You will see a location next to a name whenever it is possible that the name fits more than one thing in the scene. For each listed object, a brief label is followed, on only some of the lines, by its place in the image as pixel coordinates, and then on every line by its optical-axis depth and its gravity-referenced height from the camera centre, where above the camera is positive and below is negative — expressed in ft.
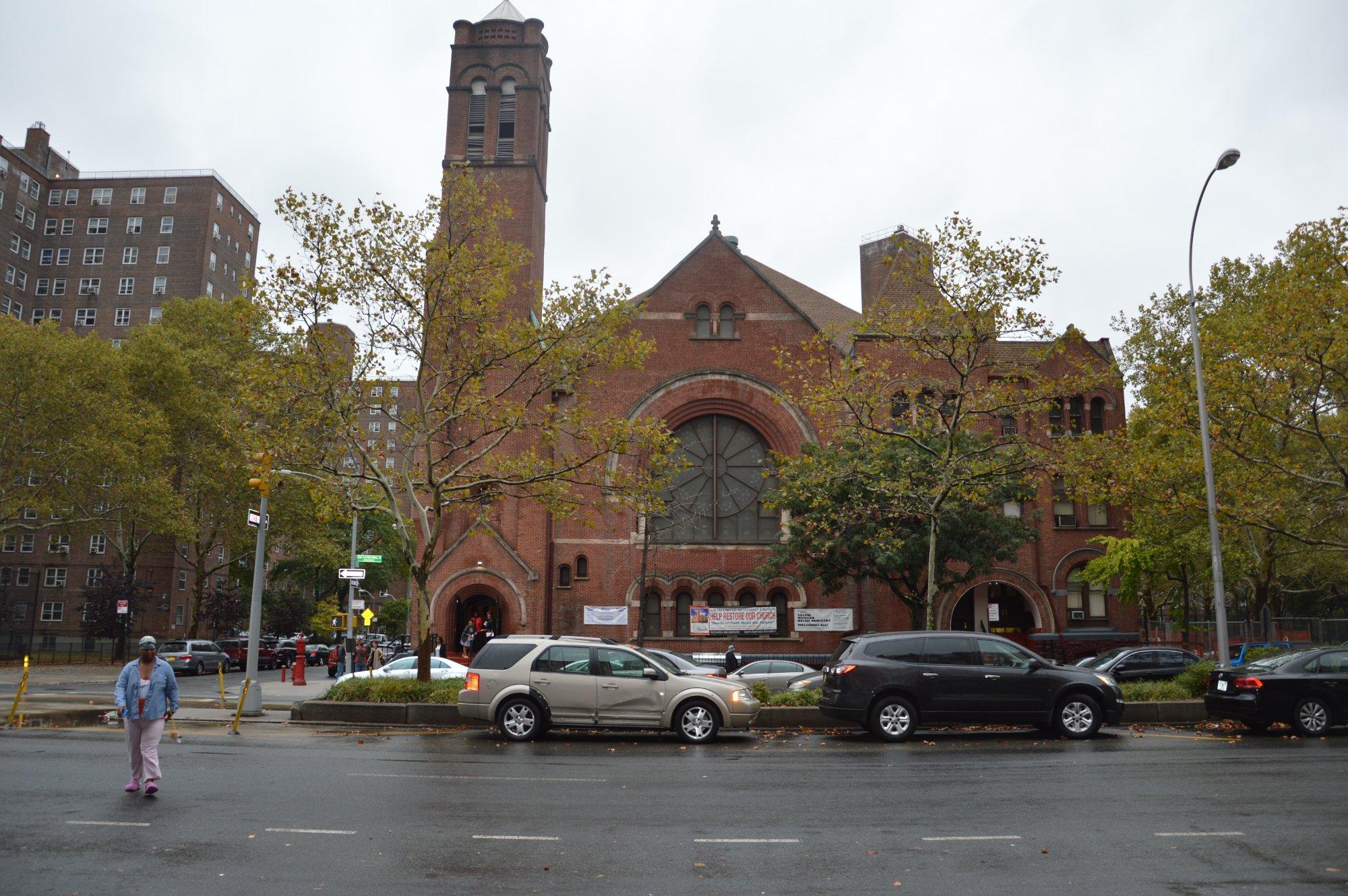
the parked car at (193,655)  132.77 -5.60
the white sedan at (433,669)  83.30 -4.40
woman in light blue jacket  32.58 -3.28
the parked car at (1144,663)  79.87 -3.05
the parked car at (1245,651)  76.48 -1.92
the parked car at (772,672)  79.30 -4.16
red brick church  127.03 +10.42
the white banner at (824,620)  126.52 +0.18
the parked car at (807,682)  71.87 -4.52
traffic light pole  65.31 -1.29
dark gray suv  50.85 -3.37
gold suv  50.55 -3.90
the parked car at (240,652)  152.56 -5.73
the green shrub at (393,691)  59.88 -4.53
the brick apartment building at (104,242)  231.30 +88.03
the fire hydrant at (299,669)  102.27 -5.49
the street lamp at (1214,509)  64.23 +7.91
